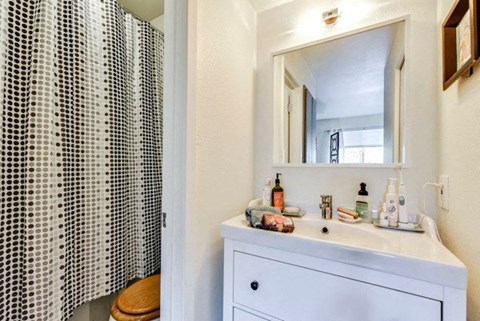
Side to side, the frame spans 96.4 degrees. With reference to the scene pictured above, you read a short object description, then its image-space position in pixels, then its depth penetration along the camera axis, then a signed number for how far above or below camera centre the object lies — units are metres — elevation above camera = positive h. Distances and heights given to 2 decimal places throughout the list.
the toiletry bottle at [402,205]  0.93 -0.20
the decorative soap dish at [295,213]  1.13 -0.28
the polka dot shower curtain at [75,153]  0.86 +0.03
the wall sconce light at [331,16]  1.15 +0.78
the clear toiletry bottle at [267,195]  1.24 -0.21
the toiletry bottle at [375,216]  0.99 -0.26
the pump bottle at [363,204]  1.02 -0.21
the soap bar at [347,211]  1.01 -0.25
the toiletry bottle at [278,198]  1.22 -0.22
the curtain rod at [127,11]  1.34 +0.94
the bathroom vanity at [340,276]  0.59 -0.38
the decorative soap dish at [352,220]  1.00 -0.28
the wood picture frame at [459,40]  0.60 +0.40
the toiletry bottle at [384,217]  0.94 -0.25
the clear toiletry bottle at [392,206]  0.92 -0.20
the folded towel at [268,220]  0.85 -0.25
